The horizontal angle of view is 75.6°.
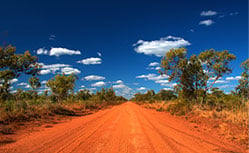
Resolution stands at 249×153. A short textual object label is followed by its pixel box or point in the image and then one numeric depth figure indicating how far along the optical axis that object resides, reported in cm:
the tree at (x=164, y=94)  7938
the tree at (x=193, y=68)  2000
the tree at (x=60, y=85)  2733
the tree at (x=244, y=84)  2615
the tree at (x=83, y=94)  5572
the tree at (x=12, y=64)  1248
